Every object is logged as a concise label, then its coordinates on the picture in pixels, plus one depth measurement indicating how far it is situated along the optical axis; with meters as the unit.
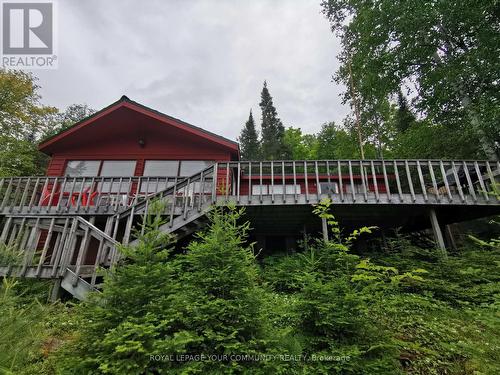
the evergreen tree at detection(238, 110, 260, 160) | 35.88
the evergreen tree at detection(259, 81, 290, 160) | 31.44
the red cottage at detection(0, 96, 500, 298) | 5.54
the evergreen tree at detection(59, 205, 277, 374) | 2.53
